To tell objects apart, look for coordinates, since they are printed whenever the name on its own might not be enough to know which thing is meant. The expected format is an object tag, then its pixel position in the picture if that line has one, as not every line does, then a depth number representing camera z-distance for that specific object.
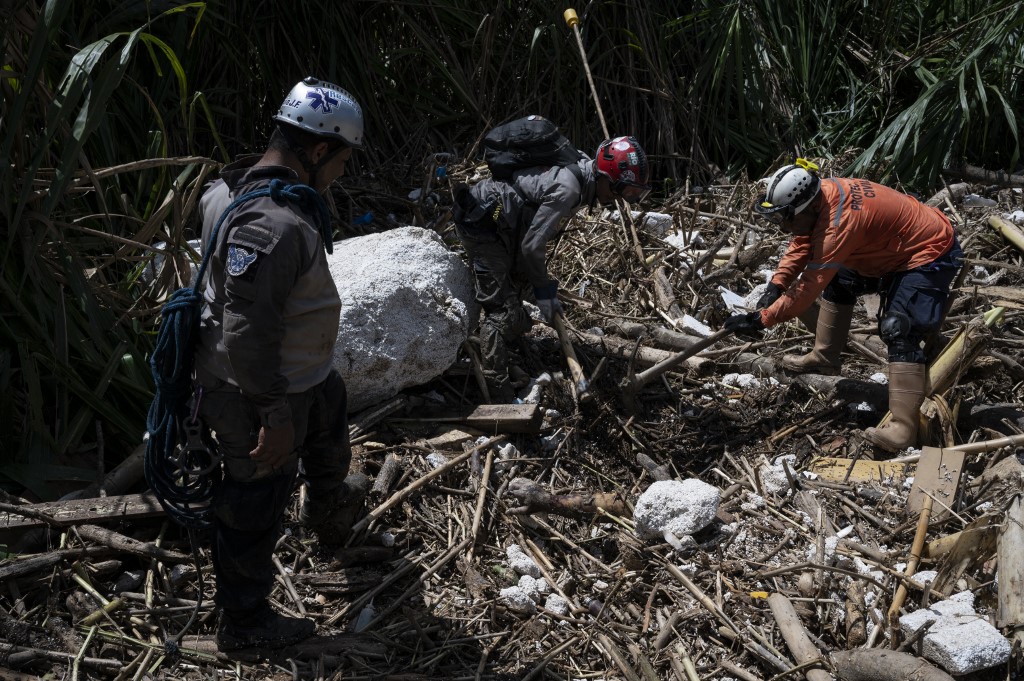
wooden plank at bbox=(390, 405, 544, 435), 4.52
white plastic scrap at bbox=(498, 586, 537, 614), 3.59
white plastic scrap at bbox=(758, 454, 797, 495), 4.36
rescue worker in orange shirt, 4.45
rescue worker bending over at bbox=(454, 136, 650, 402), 4.73
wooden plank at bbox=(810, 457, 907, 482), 4.35
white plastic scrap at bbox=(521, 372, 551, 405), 4.88
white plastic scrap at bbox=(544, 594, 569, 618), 3.61
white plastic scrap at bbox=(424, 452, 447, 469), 4.30
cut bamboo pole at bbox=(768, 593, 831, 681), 3.20
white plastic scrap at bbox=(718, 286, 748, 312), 5.87
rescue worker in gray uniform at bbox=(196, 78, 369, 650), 2.65
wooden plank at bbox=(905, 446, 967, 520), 3.94
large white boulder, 4.36
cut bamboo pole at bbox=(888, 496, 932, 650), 3.28
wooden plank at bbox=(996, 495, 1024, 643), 3.23
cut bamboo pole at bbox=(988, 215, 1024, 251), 6.30
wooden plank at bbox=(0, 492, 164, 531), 3.37
